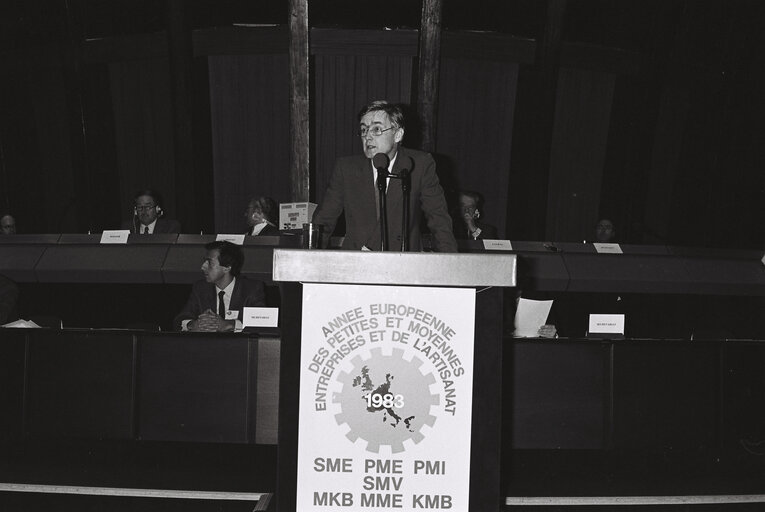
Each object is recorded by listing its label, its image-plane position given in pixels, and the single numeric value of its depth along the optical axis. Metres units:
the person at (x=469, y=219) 5.35
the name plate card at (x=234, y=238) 5.20
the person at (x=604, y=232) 6.33
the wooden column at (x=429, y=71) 7.06
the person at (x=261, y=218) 5.56
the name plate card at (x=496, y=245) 5.19
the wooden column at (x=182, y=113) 7.52
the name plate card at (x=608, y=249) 5.70
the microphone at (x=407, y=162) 2.64
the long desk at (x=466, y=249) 5.40
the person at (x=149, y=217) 5.72
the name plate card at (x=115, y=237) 5.51
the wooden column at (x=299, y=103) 7.01
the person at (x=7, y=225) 6.85
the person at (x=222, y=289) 4.24
